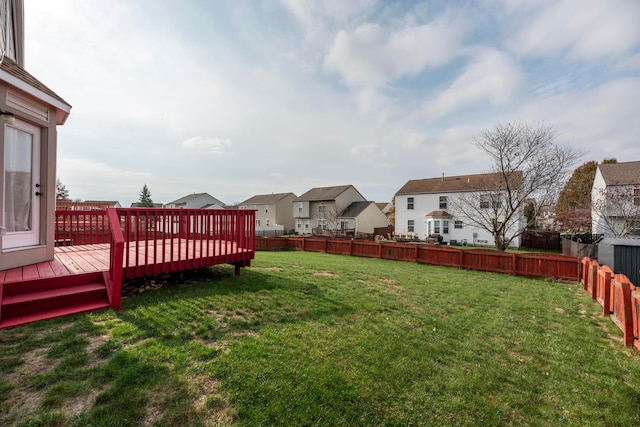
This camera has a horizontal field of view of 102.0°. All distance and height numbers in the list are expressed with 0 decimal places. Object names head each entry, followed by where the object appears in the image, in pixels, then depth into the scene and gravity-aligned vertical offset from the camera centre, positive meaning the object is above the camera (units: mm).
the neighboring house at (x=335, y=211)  32531 +1009
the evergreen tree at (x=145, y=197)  58406 +5105
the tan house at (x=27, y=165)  4242 +996
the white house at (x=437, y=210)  24339 +868
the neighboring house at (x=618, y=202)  16453 +1055
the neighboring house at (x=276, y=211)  40281 +1301
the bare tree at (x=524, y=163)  13703 +3042
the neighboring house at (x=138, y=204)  57625 +3552
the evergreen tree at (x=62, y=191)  40156 +4509
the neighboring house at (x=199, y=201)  48500 +3493
